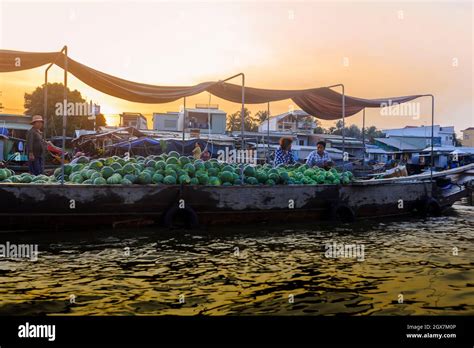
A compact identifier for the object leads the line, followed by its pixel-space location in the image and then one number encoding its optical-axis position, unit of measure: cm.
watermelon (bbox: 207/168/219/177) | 948
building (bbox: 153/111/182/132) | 3938
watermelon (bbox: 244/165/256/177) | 973
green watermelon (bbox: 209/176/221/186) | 913
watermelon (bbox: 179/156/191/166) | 971
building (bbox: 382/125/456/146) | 4972
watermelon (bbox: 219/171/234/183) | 935
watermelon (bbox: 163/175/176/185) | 876
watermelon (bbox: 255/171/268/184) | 972
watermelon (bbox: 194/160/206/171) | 948
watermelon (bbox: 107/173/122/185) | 832
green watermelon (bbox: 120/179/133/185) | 841
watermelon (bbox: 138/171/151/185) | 871
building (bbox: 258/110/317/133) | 4416
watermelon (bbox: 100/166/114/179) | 860
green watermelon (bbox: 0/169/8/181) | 830
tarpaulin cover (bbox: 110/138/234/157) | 2432
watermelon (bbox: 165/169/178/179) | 896
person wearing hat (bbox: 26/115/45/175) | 991
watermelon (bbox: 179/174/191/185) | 880
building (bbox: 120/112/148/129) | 3803
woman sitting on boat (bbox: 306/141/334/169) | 1241
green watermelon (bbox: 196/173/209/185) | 910
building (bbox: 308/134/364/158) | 4112
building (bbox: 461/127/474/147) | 5909
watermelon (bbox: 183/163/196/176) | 923
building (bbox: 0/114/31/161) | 2702
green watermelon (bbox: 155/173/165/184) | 882
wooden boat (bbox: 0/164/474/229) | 746
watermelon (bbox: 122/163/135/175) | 890
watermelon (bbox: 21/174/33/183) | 823
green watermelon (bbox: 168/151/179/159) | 1022
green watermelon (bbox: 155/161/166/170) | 937
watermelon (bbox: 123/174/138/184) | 864
